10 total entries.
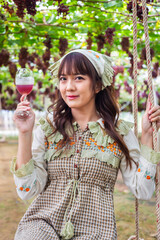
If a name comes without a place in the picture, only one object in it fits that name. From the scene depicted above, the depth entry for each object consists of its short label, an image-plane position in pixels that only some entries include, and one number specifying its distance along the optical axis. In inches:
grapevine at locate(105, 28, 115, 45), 149.8
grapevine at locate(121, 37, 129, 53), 174.0
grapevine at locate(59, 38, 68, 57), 163.8
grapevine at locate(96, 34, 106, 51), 164.6
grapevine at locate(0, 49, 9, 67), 170.1
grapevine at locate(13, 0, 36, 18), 88.7
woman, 64.6
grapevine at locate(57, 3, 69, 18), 100.2
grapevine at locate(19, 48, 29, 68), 167.6
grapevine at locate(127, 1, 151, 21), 100.7
